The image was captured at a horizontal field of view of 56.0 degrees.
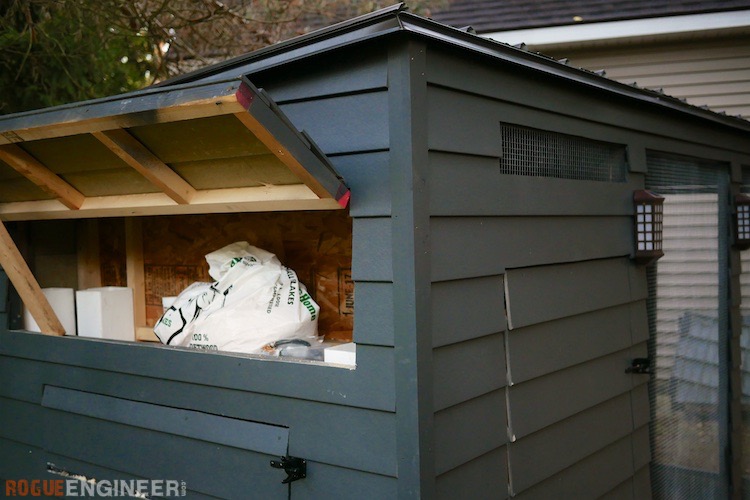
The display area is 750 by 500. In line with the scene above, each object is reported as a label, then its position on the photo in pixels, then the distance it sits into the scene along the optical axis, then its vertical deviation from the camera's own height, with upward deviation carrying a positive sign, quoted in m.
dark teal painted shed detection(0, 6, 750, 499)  2.08 -0.25
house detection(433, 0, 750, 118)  5.70 +1.60
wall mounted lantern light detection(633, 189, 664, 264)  3.28 +0.02
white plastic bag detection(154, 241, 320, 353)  2.76 -0.28
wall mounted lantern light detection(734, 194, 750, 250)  4.08 +0.04
